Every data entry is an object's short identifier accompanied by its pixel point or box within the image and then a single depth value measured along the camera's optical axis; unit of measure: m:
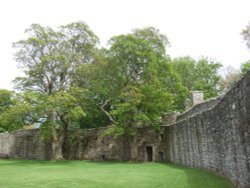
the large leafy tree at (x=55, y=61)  19.48
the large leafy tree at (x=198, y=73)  30.32
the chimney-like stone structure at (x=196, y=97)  16.83
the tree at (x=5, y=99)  22.85
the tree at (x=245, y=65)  26.53
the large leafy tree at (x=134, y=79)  17.05
